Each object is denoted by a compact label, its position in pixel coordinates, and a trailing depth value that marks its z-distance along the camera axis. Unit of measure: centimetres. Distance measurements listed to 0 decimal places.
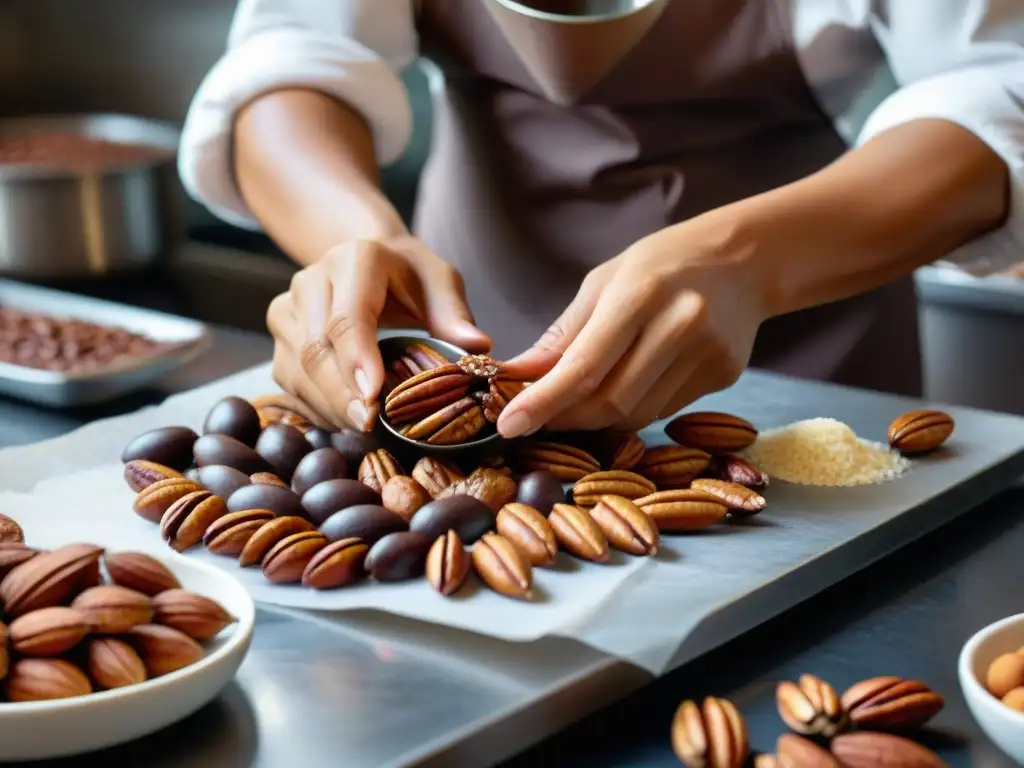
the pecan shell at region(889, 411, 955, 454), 93
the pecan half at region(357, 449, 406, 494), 86
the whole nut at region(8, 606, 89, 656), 59
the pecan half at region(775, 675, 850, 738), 58
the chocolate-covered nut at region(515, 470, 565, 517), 83
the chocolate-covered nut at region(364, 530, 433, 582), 75
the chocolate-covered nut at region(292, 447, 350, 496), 86
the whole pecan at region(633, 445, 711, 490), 89
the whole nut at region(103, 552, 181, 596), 65
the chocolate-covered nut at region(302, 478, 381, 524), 81
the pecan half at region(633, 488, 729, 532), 81
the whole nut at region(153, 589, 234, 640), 62
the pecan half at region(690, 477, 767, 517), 83
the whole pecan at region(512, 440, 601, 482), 88
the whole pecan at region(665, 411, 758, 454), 93
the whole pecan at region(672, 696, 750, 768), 57
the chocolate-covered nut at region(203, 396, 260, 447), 95
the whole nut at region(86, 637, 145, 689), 58
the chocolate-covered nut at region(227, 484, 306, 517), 81
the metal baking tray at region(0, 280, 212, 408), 113
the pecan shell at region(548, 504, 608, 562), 77
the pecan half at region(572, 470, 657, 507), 84
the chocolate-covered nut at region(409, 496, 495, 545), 78
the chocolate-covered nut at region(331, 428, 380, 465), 91
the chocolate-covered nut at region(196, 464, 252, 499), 86
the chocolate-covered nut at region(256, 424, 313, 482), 91
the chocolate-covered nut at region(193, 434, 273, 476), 90
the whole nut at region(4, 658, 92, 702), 57
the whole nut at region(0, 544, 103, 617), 62
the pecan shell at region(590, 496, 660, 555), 78
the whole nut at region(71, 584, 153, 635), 60
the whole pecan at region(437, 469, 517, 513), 83
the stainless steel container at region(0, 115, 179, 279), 158
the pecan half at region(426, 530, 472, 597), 73
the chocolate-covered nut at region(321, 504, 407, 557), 78
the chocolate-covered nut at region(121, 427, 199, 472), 93
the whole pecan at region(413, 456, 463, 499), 85
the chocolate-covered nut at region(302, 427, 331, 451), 94
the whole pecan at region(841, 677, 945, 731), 59
